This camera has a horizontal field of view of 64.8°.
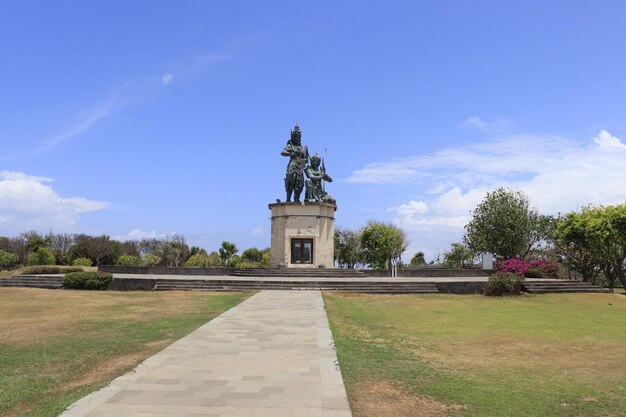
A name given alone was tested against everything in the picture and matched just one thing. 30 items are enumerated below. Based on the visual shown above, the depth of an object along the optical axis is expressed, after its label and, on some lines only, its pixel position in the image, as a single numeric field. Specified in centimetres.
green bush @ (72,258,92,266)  5066
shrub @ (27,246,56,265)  5103
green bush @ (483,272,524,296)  2350
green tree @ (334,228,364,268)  6012
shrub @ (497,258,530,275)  3030
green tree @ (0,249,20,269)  4881
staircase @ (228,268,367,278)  3061
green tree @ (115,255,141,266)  5112
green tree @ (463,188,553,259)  4194
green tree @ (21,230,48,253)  6182
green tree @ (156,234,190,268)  6062
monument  3394
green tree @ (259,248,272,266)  5316
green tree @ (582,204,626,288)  2902
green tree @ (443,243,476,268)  5541
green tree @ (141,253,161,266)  5278
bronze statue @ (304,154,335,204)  3541
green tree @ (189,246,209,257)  6857
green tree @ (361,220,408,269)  5494
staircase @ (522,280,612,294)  2464
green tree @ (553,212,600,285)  3112
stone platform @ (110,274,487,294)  2433
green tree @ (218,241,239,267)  5928
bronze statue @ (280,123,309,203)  3541
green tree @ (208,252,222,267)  5466
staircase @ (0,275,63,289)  2561
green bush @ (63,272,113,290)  2433
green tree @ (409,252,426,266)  6819
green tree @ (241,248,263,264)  7275
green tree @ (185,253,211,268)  5419
